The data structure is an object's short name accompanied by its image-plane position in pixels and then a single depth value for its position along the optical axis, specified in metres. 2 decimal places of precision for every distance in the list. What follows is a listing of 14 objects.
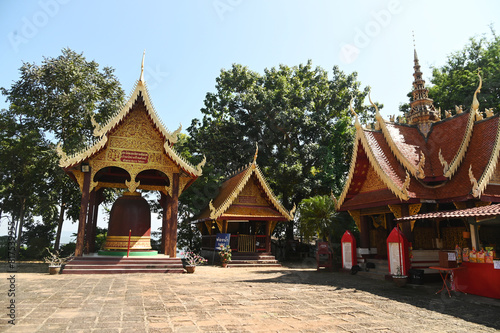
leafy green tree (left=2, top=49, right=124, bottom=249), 20.47
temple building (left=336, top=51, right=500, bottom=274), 11.09
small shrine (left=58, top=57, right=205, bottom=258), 12.98
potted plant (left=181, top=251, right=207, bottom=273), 12.38
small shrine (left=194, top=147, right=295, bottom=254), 16.80
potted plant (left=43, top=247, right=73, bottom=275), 11.05
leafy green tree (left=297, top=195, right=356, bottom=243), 17.56
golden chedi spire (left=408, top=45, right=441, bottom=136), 15.41
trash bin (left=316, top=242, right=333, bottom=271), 14.22
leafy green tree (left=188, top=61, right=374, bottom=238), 23.39
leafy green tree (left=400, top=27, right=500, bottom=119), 23.77
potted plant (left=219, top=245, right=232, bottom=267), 15.95
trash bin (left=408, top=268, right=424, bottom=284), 10.41
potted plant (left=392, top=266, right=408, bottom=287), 10.00
